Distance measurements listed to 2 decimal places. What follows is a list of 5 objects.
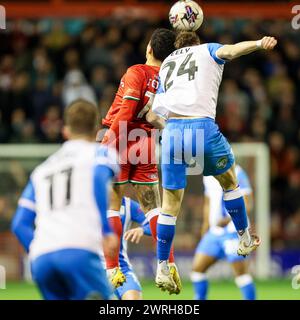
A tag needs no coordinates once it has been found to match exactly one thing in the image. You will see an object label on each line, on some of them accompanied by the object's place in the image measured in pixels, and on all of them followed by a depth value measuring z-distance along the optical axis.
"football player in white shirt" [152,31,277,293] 16.77
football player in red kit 17.58
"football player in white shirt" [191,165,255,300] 22.91
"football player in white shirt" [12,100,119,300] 12.77
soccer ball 17.27
